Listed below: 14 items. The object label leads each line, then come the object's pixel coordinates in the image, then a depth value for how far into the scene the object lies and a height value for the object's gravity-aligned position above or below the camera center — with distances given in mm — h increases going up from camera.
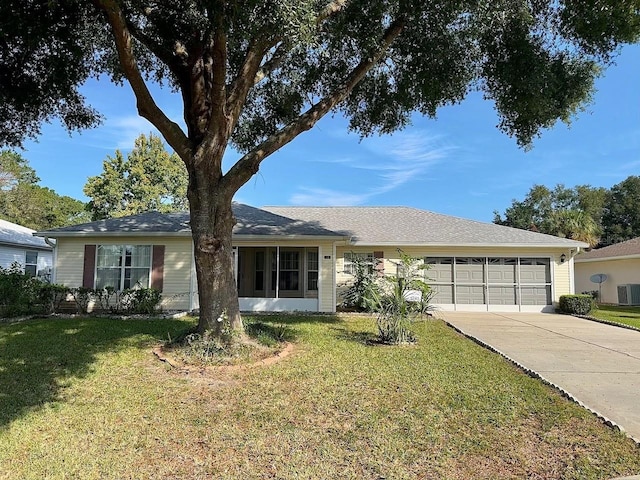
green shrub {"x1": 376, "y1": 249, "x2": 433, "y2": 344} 8562 -606
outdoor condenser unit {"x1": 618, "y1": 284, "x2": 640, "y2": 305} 20297 -628
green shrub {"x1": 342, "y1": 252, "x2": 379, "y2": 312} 14953 -187
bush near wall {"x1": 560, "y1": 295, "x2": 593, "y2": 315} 15086 -802
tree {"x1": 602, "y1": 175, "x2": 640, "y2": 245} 39281 +6321
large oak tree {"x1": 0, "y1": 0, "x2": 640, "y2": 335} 7094 +4392
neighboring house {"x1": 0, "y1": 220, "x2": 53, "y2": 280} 19047 +1159
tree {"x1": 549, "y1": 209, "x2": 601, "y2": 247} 27516 +3453
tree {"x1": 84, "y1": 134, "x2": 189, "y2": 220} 35625 +7768
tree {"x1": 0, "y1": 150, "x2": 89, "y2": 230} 32219 +6009
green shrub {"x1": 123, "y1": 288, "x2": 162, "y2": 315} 12820 -712
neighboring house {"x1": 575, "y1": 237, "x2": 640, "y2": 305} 20516 +530
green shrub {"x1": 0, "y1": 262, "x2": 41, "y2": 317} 11710 -512
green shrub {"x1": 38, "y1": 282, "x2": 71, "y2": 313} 12453 -563
